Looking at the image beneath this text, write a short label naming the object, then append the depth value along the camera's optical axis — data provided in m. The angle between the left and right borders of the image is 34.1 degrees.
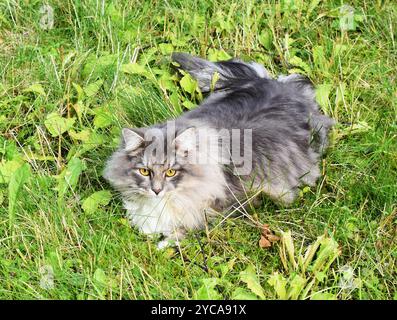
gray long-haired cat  3.19
